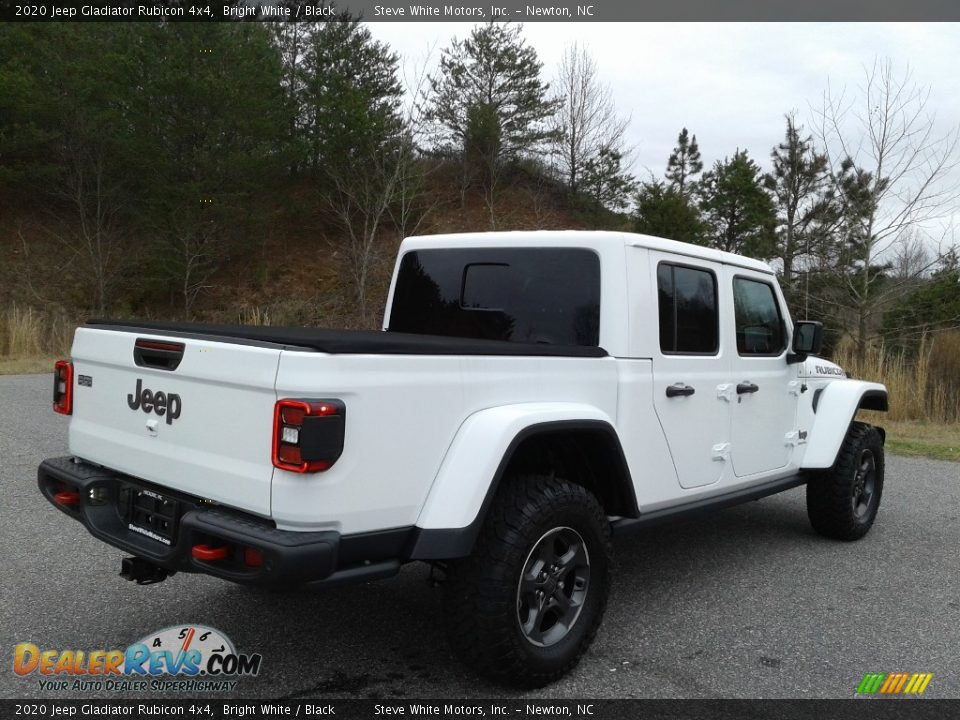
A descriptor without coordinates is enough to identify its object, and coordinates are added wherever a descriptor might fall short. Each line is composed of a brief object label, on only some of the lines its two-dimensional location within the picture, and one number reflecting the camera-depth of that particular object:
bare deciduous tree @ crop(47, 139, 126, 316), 29.33
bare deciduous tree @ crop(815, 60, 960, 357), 15.29
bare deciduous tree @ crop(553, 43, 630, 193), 29.70
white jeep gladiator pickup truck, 2.62
